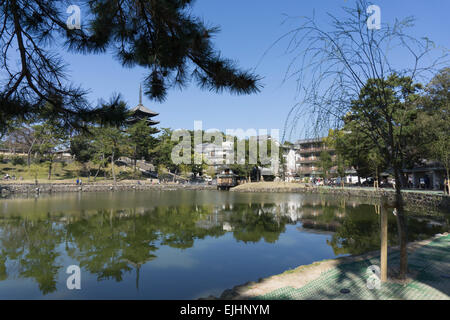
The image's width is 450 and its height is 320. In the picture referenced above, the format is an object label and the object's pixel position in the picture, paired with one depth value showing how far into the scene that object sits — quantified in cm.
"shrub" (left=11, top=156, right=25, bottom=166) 3290
